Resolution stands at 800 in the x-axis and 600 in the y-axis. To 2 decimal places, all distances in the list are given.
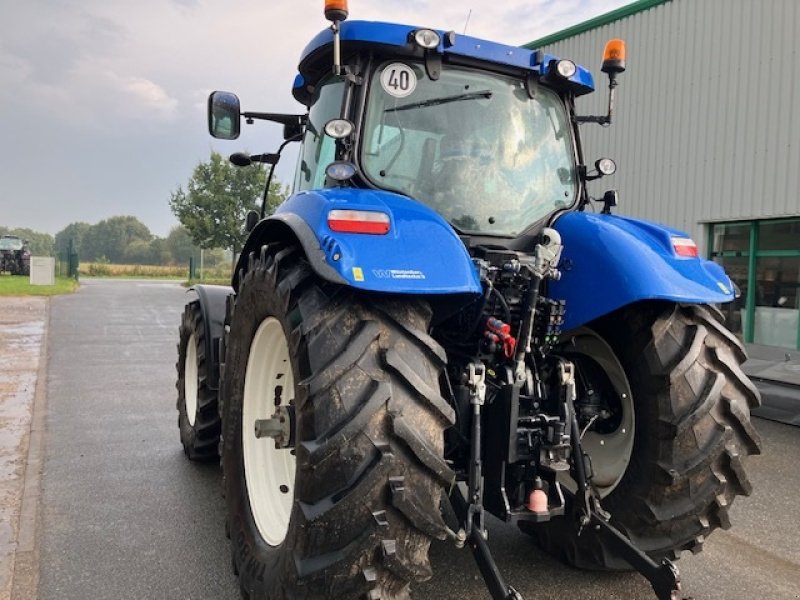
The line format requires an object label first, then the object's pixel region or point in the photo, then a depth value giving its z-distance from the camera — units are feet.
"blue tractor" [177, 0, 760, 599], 6.94
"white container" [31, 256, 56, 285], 83.10
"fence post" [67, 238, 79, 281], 106.42
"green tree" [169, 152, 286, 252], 94.38
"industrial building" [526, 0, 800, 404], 34.94
